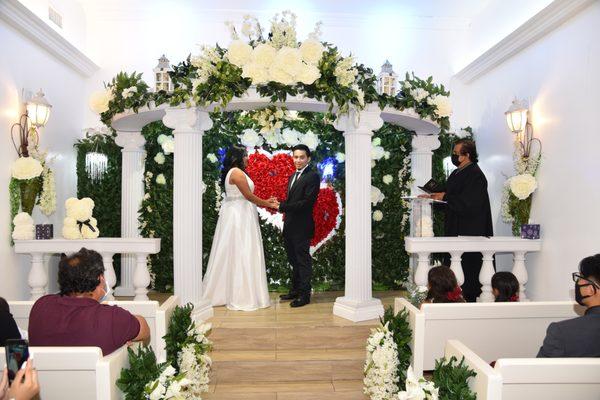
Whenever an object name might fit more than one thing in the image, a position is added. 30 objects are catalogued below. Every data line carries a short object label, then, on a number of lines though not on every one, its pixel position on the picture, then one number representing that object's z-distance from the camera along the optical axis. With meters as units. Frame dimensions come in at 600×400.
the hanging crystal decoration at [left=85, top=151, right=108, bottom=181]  8.26
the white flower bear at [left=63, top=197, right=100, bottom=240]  5.82
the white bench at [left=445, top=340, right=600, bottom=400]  2.59
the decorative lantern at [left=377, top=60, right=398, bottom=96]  6.09
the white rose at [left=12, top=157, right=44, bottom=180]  6.11
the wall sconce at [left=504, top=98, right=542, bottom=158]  6.61
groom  6.68
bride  6.71
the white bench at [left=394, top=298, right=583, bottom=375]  3.92
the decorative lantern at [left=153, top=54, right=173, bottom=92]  5.97
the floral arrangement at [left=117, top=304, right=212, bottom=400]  2.98
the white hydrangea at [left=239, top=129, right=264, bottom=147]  7.84
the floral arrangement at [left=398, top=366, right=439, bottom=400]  2.95
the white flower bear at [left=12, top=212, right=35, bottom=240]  6.04
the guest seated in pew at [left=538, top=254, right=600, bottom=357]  2.80
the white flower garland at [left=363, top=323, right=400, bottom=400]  4.16
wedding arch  5.52
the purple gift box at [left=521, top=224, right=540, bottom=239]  6.22
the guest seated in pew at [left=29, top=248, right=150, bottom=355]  3.02
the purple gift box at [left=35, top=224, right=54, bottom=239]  6.11
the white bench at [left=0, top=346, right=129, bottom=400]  2.69
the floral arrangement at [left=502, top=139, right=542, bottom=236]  6.26
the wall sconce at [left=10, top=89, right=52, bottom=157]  6.41
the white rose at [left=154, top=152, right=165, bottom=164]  7.96
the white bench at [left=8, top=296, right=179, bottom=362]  3.98
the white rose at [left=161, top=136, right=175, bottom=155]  7.80
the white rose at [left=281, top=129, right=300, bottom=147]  7.88
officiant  6.16
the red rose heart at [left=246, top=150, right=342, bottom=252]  7.94
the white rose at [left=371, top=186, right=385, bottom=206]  8.06
